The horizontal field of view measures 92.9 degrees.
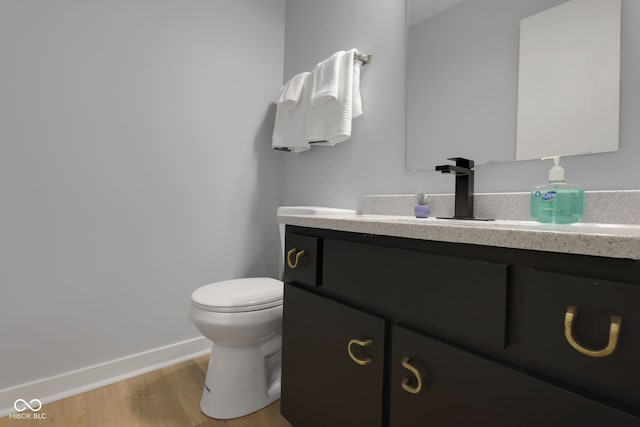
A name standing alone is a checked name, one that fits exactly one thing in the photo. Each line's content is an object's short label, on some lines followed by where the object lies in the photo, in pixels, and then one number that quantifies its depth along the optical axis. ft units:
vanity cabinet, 1.37
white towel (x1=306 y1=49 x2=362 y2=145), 4.45
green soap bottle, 2.46
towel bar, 4.59
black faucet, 3.09
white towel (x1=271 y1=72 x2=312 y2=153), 5.25
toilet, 3.71
